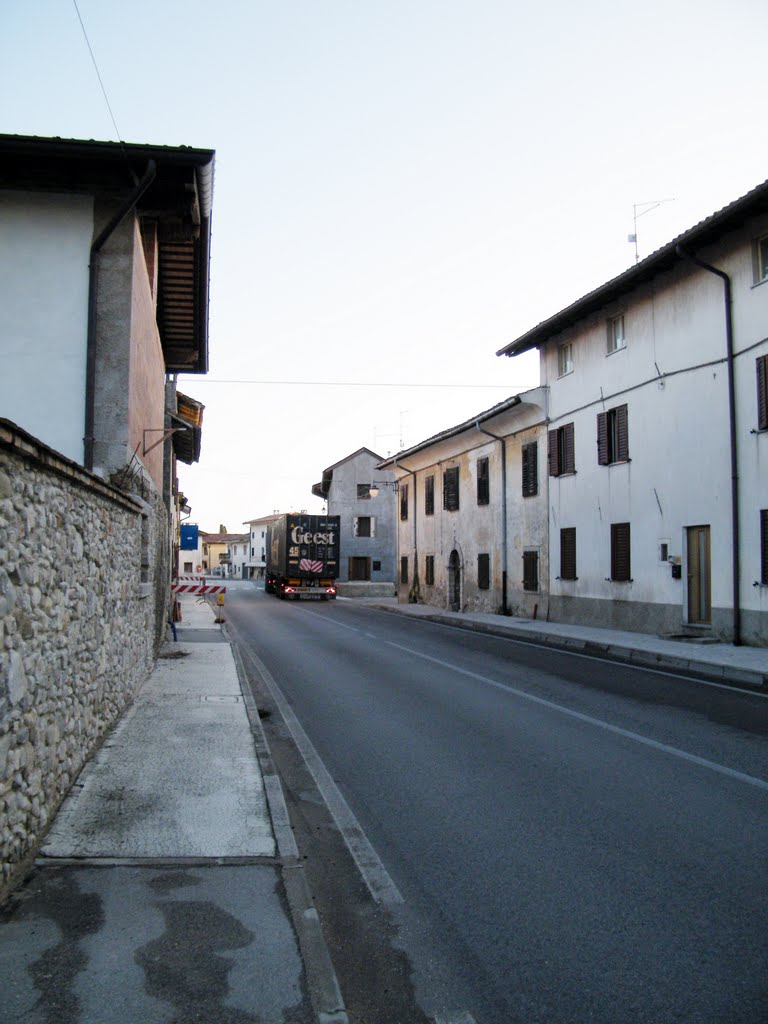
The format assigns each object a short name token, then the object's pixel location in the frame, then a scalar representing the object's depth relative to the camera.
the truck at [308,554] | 39.19
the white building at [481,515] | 24.80
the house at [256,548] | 119.31
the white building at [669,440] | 15.26
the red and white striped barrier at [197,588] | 22.83
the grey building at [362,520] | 58.59
